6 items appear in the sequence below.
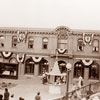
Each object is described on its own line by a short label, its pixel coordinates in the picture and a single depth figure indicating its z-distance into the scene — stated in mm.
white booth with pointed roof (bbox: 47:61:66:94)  22886
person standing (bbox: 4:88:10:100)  16347
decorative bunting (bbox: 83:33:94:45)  29578
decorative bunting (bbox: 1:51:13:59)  31266
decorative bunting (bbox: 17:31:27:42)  31078
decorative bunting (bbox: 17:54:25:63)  30953
